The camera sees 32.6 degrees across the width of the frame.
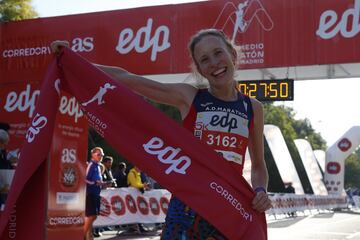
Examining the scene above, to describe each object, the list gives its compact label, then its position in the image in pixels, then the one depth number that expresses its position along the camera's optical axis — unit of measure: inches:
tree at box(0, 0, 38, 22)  960.3
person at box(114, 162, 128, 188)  605.6
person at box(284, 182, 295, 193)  1147.3
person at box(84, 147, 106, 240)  403.5
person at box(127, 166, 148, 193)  555.2
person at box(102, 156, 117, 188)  474.0
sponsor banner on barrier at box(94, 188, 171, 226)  514.0
